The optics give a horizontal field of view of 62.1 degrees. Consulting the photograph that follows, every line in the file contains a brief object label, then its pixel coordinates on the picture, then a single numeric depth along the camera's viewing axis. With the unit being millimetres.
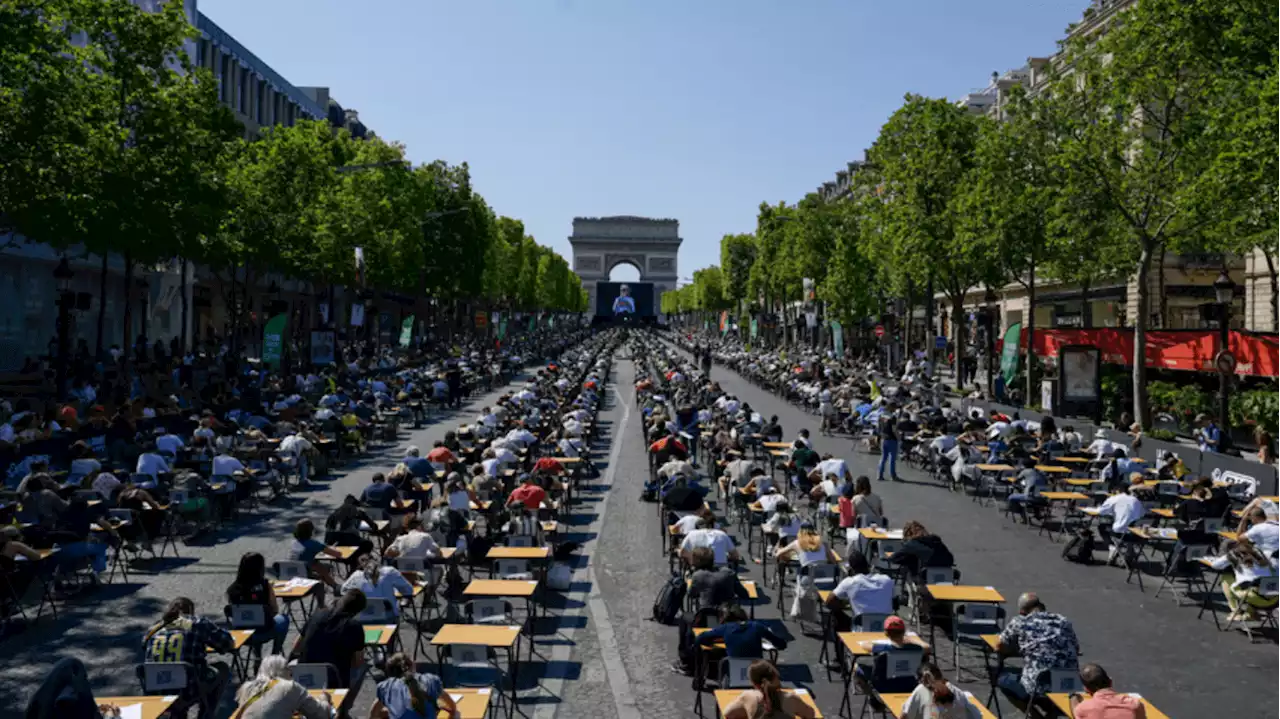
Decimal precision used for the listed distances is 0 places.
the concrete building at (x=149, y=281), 42625
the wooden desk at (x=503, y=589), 11343
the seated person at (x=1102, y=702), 7766
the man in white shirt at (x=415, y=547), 12906
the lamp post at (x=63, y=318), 29306
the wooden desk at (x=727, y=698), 8039
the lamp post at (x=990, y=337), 42747
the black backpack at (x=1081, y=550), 16781
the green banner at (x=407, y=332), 50031
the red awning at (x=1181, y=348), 31922
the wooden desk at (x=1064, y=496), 18219
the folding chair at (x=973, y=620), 11043
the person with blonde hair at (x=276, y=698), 7551
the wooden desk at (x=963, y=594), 11203
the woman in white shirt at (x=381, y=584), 11012
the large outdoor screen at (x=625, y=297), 189375
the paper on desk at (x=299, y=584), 11961
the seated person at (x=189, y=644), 8891
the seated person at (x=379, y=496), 16672
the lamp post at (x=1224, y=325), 25672
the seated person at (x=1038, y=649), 9219
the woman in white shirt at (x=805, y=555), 12570
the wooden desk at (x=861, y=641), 9737
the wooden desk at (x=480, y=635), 9445
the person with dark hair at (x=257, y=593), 10539
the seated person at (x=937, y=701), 7680
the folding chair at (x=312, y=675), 8641
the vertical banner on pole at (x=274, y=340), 35656
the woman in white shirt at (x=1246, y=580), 12578
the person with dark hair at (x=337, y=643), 9148
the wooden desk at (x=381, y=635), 10000
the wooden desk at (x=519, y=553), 13094
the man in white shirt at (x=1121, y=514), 15633
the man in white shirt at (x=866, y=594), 10844
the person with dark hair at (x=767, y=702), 7773
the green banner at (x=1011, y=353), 36344
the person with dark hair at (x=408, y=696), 7746
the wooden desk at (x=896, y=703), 8039
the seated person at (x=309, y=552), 12414
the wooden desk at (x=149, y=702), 8102
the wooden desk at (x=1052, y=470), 21219
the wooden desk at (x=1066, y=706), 8180
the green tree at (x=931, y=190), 45594
